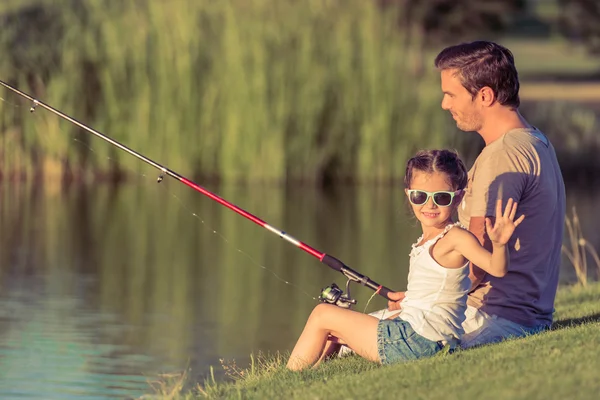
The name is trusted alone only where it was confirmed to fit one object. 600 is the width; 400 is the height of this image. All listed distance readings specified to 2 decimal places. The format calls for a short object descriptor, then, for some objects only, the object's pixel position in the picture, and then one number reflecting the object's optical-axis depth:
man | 11.19
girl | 10.67
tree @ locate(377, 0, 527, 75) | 62.91
